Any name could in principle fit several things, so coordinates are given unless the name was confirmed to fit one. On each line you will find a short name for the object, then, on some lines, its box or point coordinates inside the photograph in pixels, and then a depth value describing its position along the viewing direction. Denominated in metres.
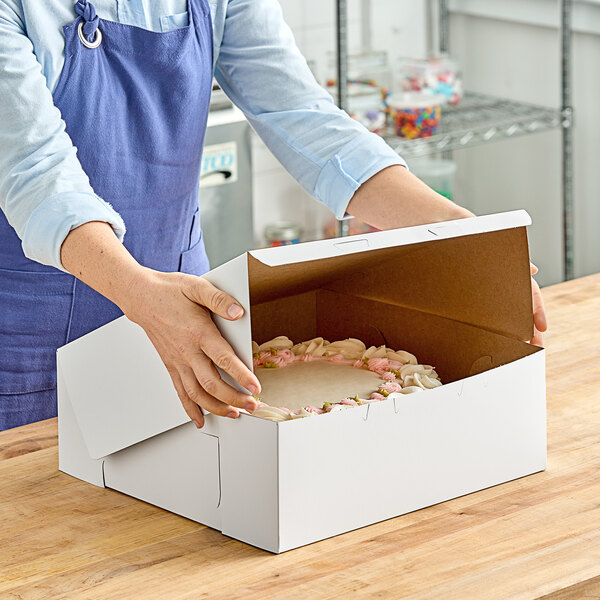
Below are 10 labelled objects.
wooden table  1.67
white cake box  1.78
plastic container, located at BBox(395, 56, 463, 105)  5.80
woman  2.20
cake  2.01
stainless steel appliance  5.12
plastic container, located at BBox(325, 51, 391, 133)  5.75
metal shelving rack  5.73
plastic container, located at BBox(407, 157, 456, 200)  6.30
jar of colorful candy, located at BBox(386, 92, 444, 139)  5.80
